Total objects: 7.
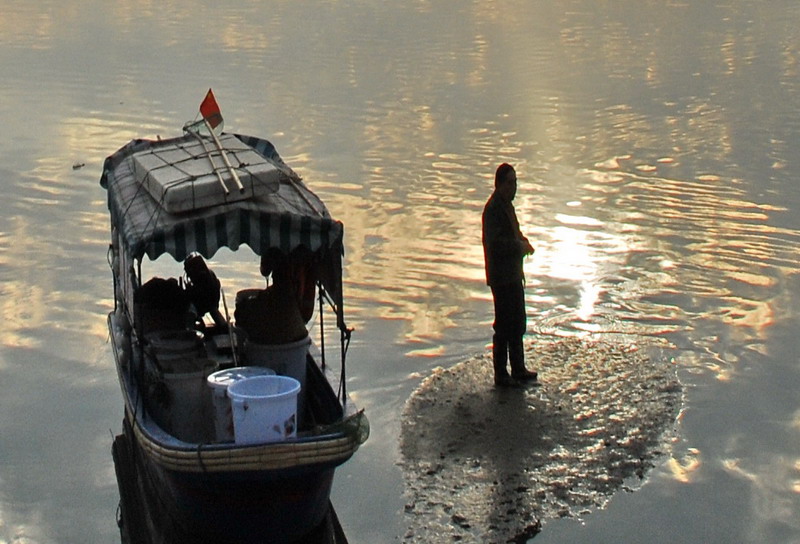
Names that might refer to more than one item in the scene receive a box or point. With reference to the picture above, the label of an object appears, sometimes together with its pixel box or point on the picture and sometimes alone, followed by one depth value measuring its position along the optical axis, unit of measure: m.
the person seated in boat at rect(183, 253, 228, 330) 18.61
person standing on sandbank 17.73
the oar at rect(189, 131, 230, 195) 14.35
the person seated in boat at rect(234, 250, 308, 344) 15.78
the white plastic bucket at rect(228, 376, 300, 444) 13.70
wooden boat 13.83
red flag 17.42
